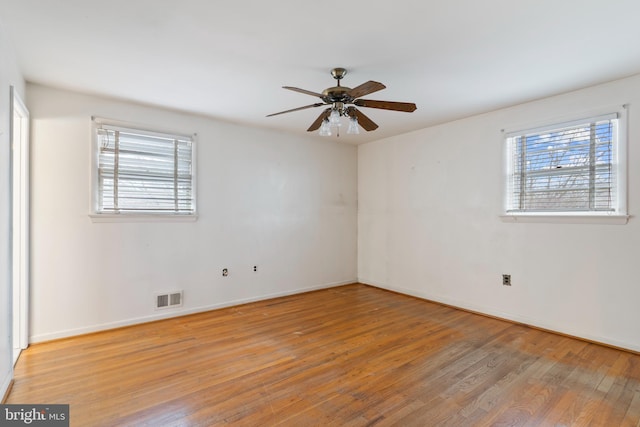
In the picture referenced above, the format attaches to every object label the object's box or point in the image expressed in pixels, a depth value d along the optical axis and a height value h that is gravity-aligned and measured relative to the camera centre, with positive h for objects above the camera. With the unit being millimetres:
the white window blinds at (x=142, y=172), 3404 +432
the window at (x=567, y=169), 3014 +470
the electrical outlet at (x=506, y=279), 3705 -777
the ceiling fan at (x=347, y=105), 2406 +869
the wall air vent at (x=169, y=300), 3721 -1074
